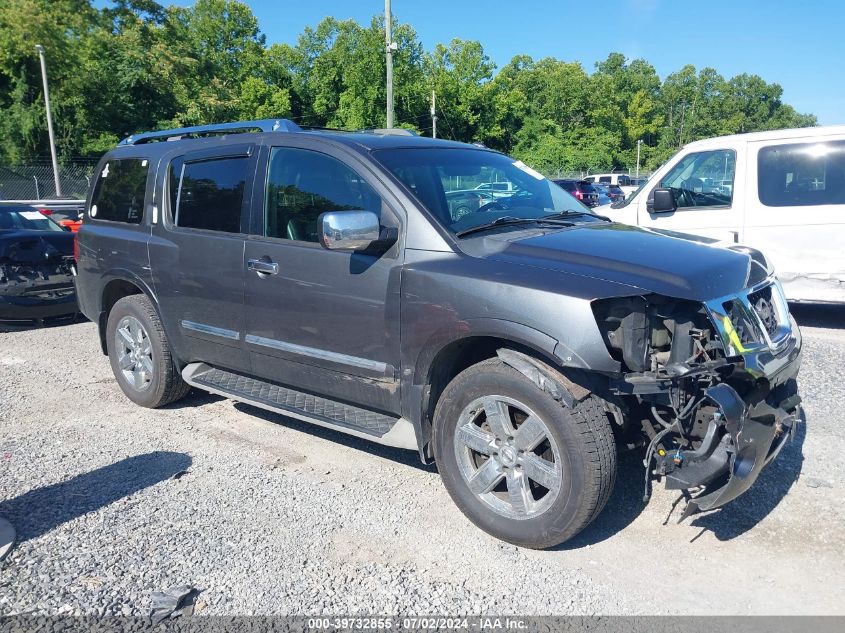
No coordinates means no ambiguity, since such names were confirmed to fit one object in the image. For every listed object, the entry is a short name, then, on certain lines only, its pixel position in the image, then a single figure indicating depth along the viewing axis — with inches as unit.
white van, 281.6
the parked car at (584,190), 1202.0
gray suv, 117.4
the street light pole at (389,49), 830.5
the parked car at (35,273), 319.9
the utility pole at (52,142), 1204.4
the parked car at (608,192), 1209.5
